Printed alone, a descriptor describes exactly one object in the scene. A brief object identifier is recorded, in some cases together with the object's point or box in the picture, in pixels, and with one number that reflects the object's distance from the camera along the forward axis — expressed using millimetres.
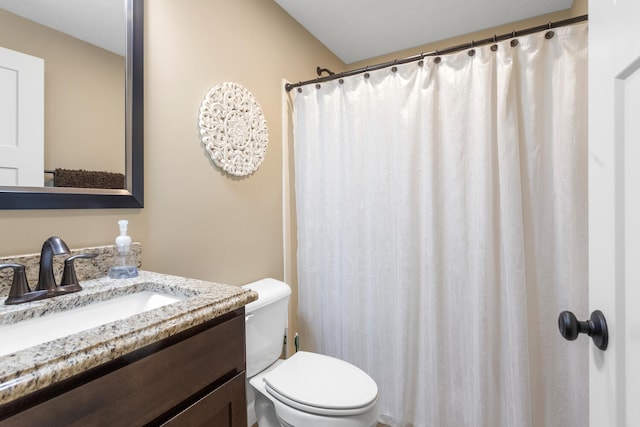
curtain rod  1250
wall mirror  919
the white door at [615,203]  526
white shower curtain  1323
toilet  1155
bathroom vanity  482
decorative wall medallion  1413
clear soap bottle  1034
